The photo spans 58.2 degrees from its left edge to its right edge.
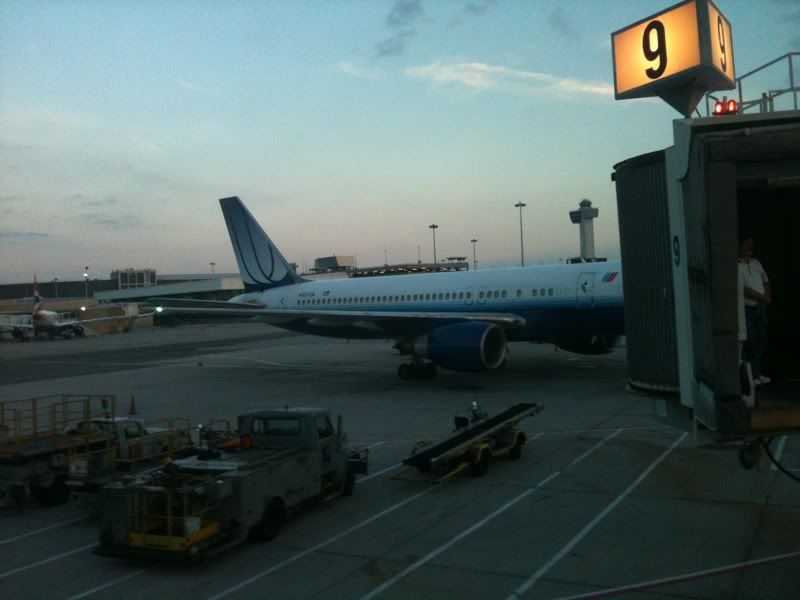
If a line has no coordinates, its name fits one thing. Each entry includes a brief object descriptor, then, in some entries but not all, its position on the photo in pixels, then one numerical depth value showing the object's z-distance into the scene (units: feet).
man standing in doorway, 21.18
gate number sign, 29.19
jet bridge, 16.93
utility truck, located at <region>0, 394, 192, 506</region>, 36.76
